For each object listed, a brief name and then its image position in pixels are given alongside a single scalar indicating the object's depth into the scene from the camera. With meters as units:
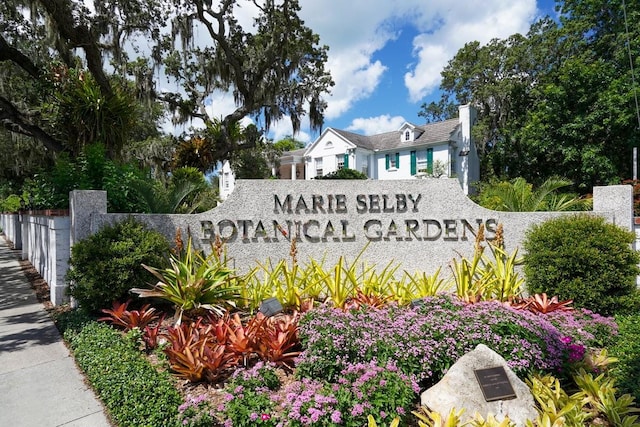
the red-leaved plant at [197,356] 3.28
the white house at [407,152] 23.67
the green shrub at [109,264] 4.59
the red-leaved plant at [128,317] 4.33
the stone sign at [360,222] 5.82
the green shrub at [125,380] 2.79
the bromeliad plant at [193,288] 4.47
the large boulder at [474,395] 2.81
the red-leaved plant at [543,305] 4.57
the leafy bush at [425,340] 3.18
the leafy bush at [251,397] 2.61
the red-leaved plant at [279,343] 3.54
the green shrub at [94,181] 6.14
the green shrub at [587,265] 4.81
